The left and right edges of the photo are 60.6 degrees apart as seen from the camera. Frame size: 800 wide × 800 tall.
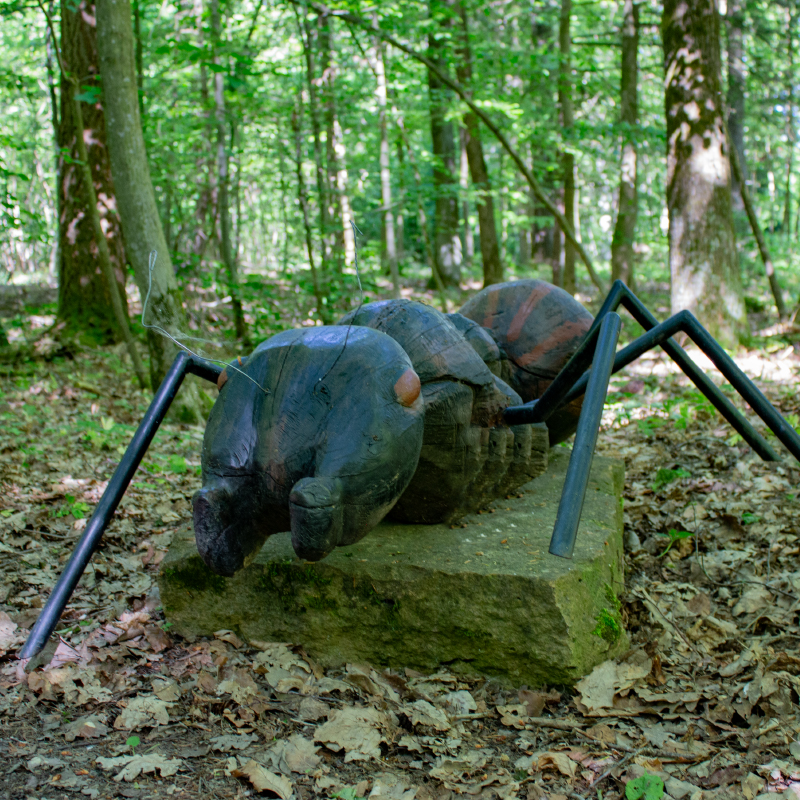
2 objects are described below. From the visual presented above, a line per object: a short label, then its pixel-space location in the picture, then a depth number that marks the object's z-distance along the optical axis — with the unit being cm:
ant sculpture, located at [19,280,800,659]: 194
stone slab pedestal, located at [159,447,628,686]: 251
